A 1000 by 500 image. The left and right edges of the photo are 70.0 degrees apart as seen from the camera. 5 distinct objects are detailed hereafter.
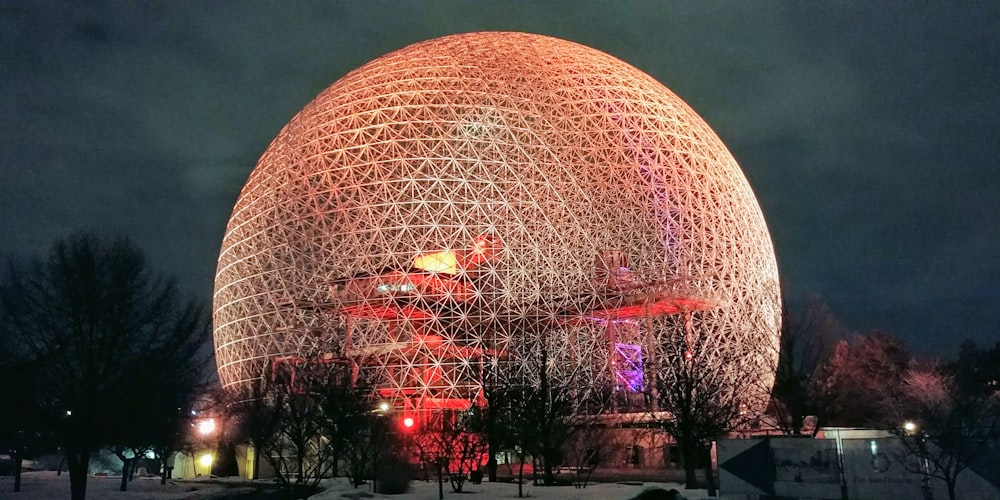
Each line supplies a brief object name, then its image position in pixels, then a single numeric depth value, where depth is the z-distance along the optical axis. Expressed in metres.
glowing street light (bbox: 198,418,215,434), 39.94
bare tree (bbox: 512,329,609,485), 24.20
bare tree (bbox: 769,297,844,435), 24.97
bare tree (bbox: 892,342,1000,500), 13.71
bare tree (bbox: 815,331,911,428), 40.59
